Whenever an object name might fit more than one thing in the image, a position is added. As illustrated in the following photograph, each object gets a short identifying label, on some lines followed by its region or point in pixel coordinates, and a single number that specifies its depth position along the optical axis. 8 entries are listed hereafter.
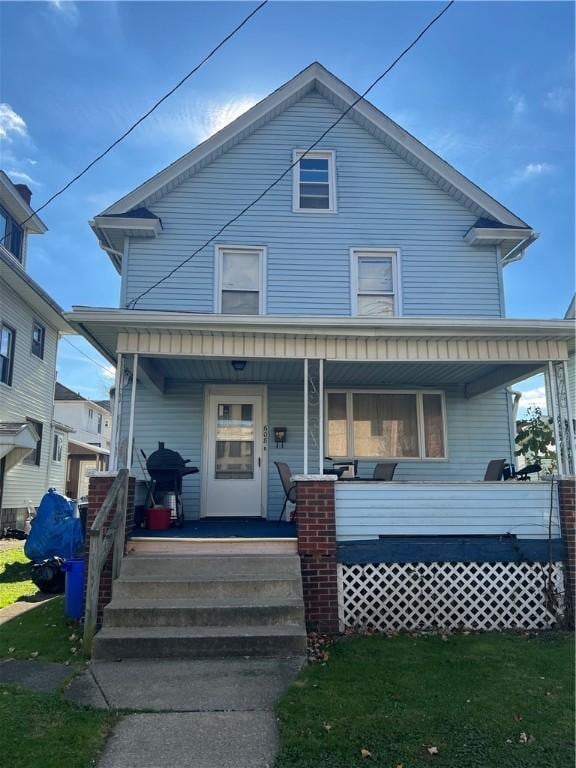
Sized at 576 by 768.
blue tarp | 8.77
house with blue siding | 9.02
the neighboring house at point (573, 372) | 14.87
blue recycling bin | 6.14
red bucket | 7.37
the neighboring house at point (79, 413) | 31.72
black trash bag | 7.72
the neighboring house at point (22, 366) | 13.60
